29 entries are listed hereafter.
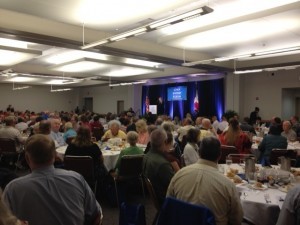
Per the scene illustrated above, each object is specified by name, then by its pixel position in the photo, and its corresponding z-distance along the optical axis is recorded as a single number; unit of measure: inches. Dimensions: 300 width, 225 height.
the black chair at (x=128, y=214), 124.3
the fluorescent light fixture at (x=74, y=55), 388.2
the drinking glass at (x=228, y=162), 159.8
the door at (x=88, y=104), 902.4
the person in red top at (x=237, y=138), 220.5
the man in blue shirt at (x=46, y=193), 75.0
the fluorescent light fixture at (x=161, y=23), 162.1
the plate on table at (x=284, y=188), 114.7
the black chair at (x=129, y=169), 177.9
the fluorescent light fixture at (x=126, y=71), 438.1
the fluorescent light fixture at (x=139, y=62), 409.8
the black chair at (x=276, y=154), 196.9
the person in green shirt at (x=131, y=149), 184.1
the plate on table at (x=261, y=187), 116.5
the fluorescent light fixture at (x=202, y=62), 331.6
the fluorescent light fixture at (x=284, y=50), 266.1
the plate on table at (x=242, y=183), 122.8
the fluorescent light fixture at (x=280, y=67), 390.9
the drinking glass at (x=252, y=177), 128.8
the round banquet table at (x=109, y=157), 205.2
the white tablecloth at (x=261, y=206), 99.2
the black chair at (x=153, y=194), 120.0
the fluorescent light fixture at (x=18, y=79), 584.4
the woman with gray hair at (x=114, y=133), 270.4
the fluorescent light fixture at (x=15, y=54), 295.1
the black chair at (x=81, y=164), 166.9
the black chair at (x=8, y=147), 263.7
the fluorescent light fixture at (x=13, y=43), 331.6
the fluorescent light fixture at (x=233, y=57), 294.5
